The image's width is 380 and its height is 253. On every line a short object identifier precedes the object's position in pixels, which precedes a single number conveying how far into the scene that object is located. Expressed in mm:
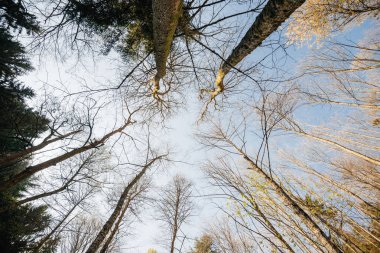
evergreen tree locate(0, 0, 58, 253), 7121
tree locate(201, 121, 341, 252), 2638
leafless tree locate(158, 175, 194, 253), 10482
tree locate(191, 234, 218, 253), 15492
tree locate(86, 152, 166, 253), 5411
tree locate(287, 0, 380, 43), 4493
